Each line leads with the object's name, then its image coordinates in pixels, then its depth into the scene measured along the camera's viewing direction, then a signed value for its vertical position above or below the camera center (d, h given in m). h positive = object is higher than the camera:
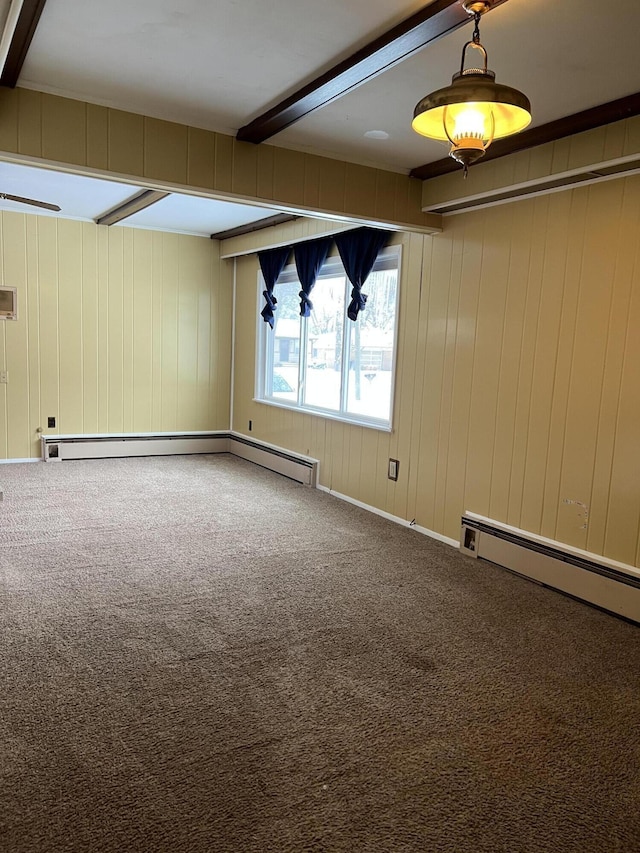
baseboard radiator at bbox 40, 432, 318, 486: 6.41 -1.20
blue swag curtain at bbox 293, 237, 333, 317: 5.90 +0.75
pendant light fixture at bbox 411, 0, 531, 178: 1.98 +0.75
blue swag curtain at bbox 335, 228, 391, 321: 5.16 +0.74
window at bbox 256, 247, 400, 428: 5.32 -0.05
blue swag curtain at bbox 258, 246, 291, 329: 6.59 +0.74
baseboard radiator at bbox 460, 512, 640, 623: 3.48 -1.23
